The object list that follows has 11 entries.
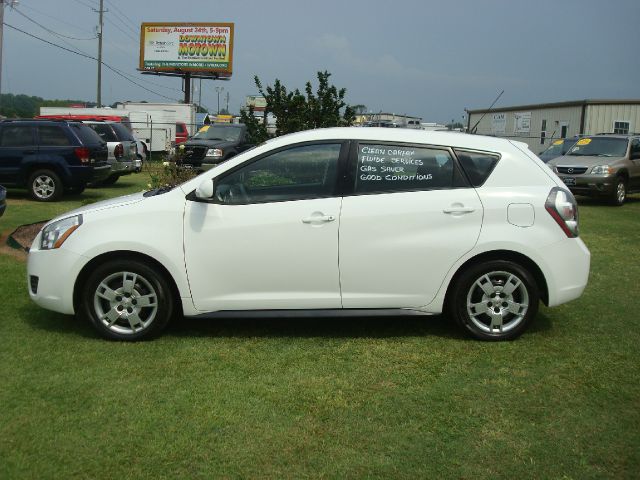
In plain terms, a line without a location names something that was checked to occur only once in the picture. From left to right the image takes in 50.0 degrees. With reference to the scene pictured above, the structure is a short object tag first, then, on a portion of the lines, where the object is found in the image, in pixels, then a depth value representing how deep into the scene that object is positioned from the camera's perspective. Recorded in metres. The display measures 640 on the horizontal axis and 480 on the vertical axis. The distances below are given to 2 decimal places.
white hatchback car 5.21
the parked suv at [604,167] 16.55
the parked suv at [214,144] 19.66
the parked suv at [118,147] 17.38
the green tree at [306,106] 13.29
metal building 34.16
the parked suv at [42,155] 14.39
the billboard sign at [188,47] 45.00
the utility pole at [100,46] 44.41
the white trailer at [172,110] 36.56
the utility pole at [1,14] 23.56
